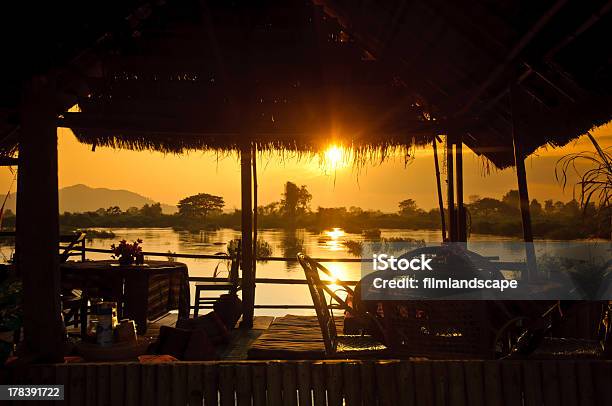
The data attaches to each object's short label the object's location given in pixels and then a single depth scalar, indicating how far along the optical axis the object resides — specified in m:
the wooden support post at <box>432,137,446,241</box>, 7.10
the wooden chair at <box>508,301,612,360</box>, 2.45
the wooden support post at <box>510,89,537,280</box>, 3.82
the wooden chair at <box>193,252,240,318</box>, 6.22
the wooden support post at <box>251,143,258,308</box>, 6.36
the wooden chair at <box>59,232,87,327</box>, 5.01
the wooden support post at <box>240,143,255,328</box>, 6.11
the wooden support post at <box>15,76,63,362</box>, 2.54
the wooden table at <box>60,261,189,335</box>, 5.55
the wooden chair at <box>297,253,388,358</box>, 2.95
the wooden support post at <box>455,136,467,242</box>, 5.83
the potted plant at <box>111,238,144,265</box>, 5.84
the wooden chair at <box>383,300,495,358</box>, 2.71
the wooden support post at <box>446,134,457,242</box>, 5.91
